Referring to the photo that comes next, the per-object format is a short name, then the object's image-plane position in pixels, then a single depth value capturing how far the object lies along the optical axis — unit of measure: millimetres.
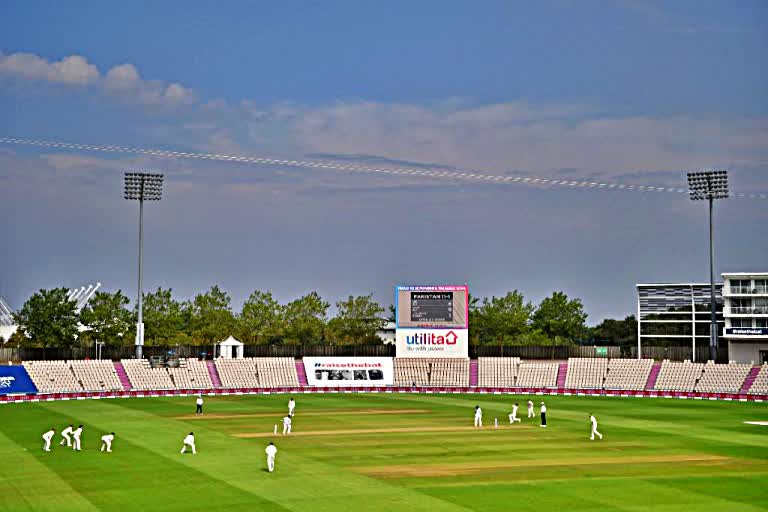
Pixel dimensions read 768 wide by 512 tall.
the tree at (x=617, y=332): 174500
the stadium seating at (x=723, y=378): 87750
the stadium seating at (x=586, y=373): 94812
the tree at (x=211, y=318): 133250
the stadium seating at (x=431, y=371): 96688
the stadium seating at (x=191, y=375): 91750
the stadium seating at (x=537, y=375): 95188
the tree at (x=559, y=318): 155250
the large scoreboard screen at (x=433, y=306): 94688
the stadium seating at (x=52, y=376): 82750
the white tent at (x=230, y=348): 102375
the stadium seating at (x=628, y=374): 93250
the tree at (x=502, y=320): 145625
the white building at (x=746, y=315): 94312
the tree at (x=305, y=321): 135875
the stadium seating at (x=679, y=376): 90762
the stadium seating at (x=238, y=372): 93219
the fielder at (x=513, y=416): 58828
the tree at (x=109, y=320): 115812
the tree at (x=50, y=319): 114375
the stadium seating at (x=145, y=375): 89688
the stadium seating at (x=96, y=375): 86750
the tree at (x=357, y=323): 135250
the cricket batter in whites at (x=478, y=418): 57469
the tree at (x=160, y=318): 123050
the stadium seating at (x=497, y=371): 95812
